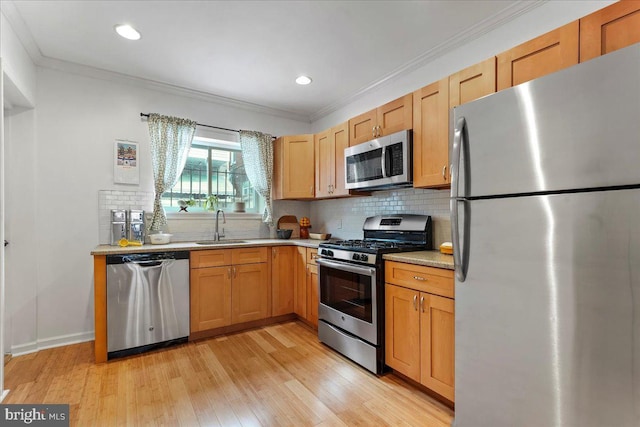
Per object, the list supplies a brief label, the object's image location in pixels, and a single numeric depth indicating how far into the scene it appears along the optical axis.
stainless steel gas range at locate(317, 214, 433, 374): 2.30
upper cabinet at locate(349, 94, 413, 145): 2.56
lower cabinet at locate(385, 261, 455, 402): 1.84
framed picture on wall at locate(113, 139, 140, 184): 3.14
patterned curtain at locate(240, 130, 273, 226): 3.91
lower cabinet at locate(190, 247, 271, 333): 3.00
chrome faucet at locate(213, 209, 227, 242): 3.62
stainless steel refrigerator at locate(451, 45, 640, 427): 1.08
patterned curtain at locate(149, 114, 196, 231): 3.28
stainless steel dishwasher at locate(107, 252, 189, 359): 2.58
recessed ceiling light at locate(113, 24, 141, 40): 2.34
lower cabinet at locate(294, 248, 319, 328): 3.21
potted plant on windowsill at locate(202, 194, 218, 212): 3.66
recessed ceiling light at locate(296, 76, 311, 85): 3.20
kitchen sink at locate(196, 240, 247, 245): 3.31
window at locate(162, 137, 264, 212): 3.66
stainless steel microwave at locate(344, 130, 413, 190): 2.50
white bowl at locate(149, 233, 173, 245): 3.17
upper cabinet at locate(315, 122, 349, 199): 3.27
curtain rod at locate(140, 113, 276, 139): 3.26
